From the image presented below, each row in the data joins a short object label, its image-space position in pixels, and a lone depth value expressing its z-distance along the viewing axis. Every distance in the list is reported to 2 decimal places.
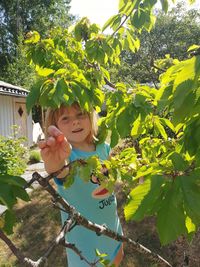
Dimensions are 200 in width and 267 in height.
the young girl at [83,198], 1.11
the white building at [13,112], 6.86
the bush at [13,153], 3.56
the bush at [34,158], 6.32
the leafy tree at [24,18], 14.61
